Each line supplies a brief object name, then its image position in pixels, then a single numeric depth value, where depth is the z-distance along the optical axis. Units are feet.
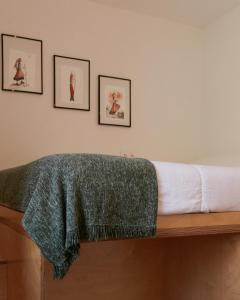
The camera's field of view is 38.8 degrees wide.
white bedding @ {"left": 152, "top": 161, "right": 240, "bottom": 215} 3.69
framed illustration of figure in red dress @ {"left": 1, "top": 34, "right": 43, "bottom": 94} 6.82
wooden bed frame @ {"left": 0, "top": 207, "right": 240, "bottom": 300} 3.87
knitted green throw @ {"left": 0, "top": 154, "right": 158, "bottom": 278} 2.99
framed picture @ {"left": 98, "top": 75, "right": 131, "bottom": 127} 7.80
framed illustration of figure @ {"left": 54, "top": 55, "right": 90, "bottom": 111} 7.31
